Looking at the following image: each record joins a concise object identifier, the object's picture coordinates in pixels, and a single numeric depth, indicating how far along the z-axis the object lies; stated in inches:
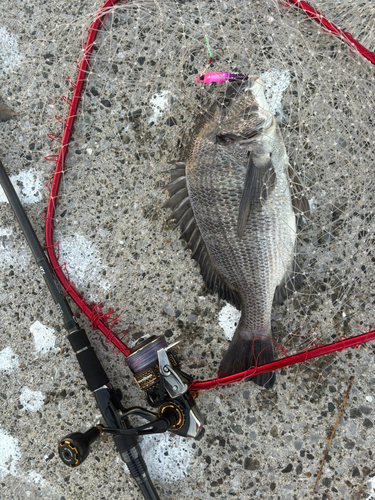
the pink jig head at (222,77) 17.2
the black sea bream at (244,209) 16.8
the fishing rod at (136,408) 16.8
